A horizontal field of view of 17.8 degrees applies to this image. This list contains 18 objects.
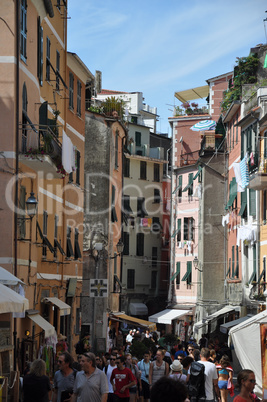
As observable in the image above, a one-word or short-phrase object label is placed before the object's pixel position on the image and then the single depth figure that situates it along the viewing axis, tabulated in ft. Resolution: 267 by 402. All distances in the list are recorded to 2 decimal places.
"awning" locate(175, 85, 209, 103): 230.17
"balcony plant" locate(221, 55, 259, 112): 149.48
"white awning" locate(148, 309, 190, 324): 194.49
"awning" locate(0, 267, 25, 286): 54.83
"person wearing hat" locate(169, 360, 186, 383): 52.11
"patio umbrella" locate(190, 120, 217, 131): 183.52
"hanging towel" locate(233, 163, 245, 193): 126.31
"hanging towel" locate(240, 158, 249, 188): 120.98
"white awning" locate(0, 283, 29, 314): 44.87
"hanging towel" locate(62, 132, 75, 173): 79.66
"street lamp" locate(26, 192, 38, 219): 66.80
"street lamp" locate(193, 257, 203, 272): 183.43
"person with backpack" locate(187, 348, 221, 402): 51.26
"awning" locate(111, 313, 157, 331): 143.95
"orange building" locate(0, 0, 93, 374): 69.15
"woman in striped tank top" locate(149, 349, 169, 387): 60.67
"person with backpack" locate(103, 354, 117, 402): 54.39
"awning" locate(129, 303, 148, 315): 231.71
